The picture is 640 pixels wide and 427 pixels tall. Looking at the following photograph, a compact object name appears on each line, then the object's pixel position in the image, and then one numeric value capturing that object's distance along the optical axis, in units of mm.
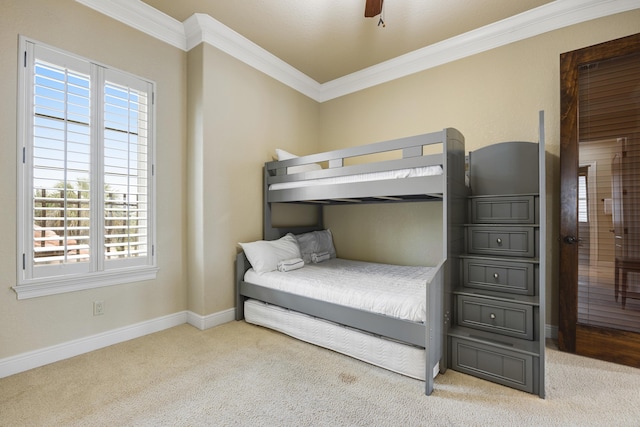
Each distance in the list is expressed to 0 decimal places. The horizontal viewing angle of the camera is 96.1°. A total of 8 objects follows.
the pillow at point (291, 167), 3229
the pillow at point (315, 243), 3422
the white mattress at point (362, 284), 1938
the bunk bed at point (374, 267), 1877
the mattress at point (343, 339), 1886
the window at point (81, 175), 2014
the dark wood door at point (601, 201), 2098
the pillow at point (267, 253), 2850
